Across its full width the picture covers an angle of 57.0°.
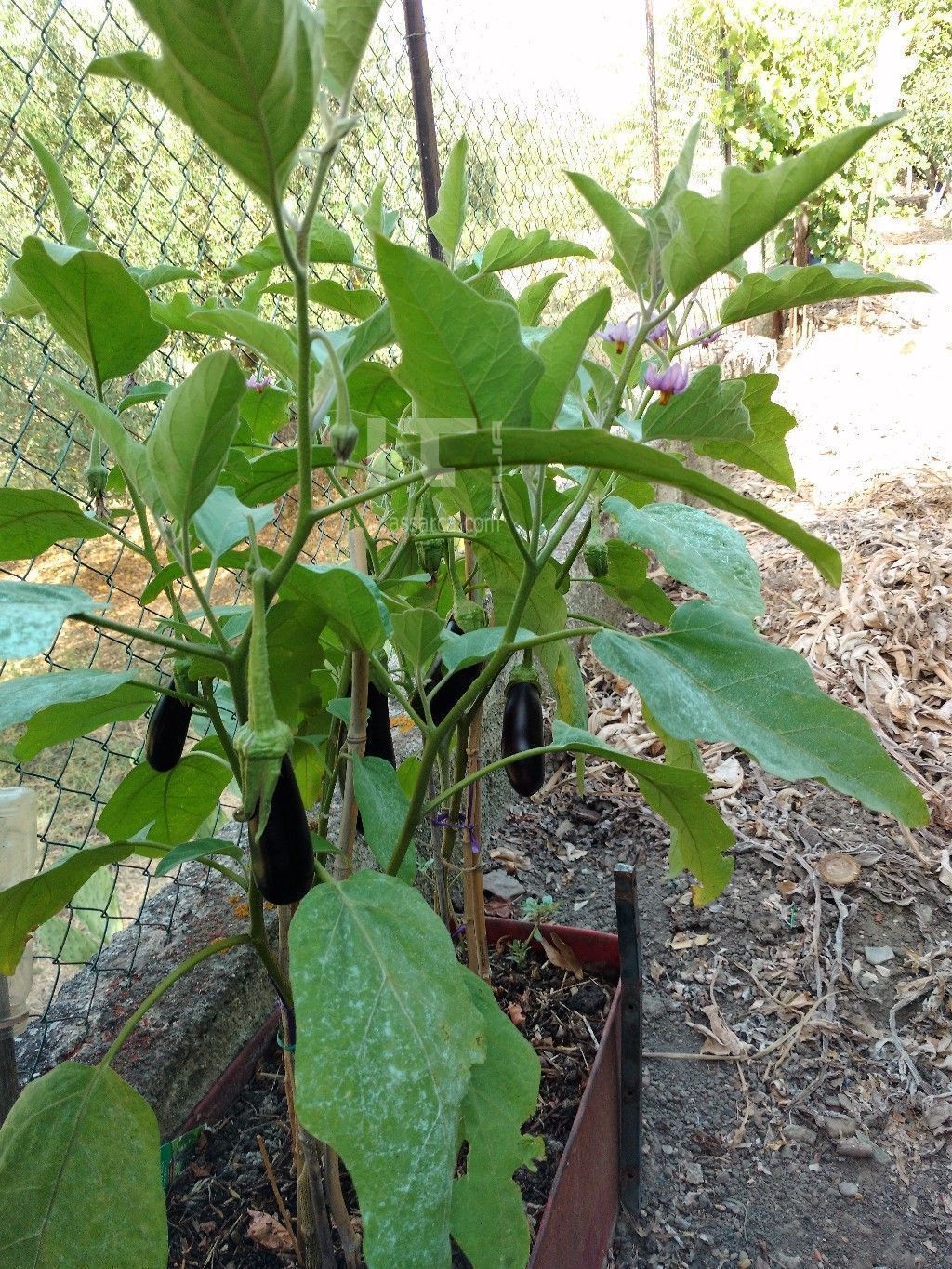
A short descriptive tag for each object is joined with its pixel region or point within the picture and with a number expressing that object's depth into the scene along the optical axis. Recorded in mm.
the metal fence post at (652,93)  3260
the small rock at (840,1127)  1133
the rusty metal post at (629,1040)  918
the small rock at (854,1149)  1104
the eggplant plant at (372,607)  374
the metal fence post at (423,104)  1459
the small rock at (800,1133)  1131
